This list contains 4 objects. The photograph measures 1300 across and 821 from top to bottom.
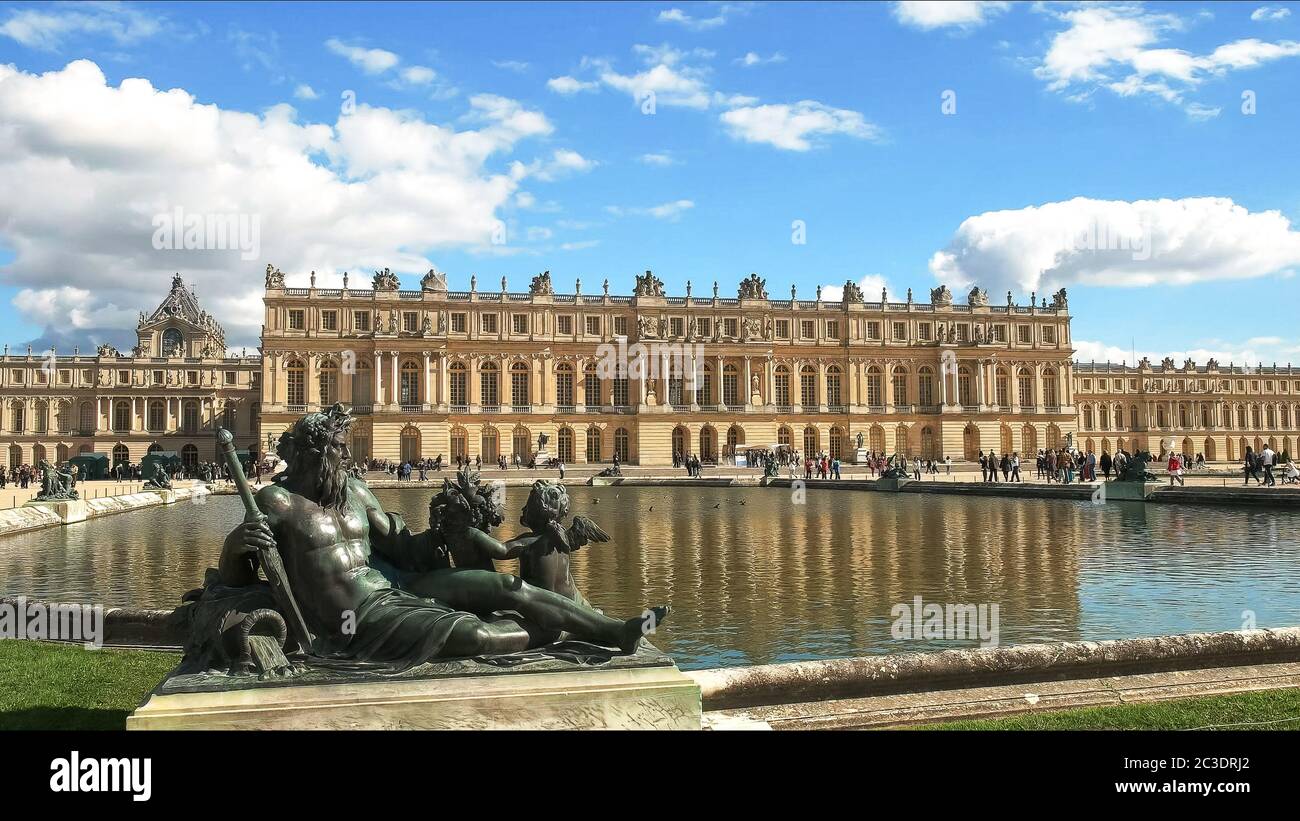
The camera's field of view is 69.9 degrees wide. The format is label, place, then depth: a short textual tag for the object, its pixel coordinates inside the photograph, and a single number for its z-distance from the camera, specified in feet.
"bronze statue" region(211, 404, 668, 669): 14.84
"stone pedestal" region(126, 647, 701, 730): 13.46
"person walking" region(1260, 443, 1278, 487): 91.56
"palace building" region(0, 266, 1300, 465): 199.93
